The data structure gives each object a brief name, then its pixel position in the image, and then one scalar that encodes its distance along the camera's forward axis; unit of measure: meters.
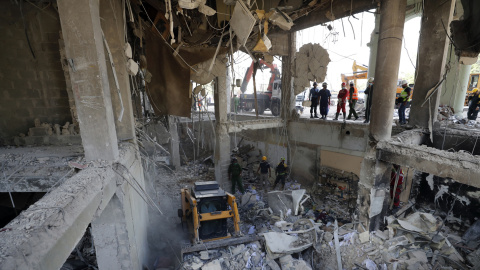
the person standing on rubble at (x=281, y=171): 9.68
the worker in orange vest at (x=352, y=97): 9.19
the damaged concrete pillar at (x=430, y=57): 5.71
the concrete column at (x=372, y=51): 12.36
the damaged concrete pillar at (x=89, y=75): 2.92
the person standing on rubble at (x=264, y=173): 9.93
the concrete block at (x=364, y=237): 5.63
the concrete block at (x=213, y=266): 4.83
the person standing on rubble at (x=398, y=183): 6.68
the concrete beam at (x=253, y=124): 9.12
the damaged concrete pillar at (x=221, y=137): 8.52
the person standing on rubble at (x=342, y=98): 9.27
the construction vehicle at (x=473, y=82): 15.07
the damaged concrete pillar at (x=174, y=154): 12.19
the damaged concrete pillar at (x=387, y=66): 5.09
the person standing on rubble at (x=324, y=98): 9.66
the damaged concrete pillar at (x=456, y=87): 10.47
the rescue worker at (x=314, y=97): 10.07
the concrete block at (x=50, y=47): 5.39
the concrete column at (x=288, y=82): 9.73
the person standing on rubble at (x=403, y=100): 7.89
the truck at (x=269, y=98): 12.94
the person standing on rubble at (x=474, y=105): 9.21
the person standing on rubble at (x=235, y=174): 9.20
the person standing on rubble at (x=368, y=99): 8.77
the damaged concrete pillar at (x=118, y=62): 4.07
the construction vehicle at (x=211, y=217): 5.52
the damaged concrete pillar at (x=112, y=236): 3.58
